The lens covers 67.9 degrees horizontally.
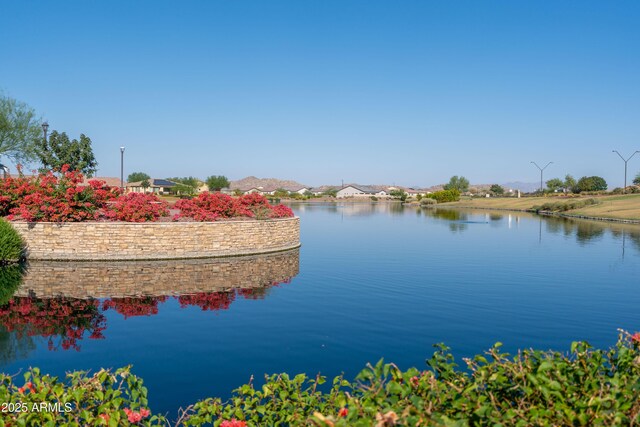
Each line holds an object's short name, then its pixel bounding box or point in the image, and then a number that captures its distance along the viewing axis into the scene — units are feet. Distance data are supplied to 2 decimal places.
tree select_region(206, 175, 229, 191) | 468.75
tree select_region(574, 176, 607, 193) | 396.39
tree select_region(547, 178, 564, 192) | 525.51
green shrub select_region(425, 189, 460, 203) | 415.64
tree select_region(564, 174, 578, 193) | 496.64
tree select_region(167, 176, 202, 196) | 360.89
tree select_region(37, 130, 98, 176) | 193.49
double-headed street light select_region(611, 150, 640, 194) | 257.20
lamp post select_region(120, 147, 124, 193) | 140.87
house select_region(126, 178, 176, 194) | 412.57
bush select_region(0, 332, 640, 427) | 11.84
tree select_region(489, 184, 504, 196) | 633.61
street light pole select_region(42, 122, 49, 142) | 120.11
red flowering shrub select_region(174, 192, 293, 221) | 91.30
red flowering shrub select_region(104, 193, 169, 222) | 83.25
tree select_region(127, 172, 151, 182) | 480.23
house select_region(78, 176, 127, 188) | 404.24
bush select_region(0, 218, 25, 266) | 72.59
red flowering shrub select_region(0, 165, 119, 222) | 80.53
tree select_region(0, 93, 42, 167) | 158.81
